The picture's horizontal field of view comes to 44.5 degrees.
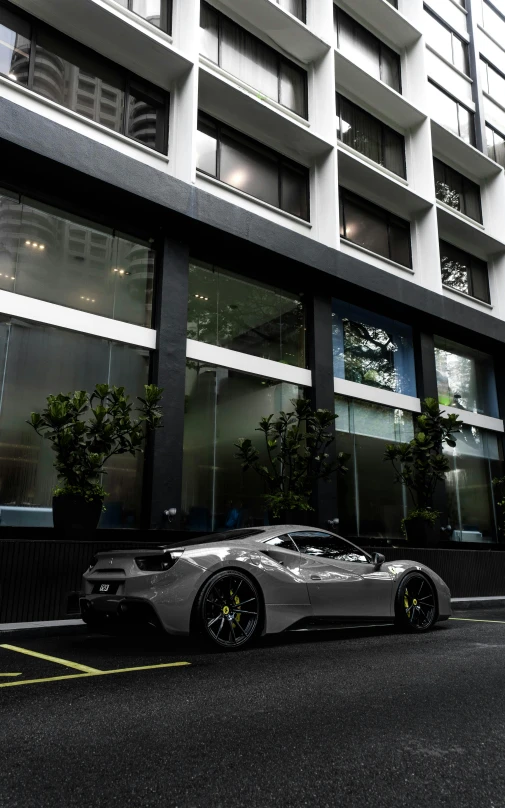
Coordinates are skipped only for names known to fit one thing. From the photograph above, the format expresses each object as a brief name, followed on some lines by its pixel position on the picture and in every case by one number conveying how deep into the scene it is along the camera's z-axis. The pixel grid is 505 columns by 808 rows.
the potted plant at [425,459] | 15.38
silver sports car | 5.64
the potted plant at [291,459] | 13.06
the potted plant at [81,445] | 9.22
